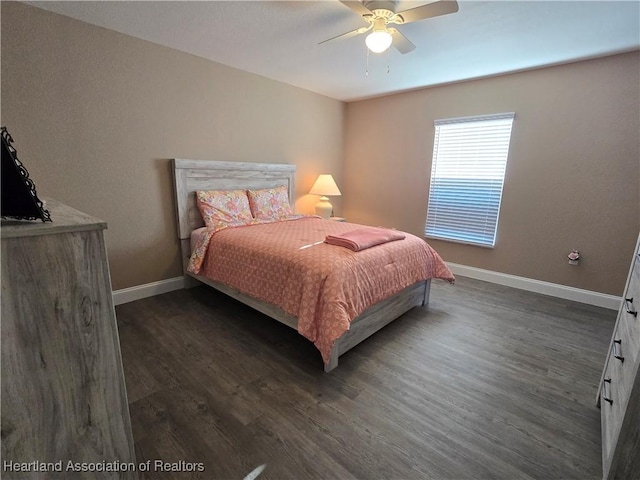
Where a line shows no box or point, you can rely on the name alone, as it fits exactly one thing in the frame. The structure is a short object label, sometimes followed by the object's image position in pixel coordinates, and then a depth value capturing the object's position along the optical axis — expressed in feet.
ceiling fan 5.70
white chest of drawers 3.66
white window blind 11.15
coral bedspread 5.96
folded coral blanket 7.14
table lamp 13.56
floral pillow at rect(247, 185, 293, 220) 11.18
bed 6.48
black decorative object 2.62
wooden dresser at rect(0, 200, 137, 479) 2.64
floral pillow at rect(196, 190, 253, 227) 9.86
